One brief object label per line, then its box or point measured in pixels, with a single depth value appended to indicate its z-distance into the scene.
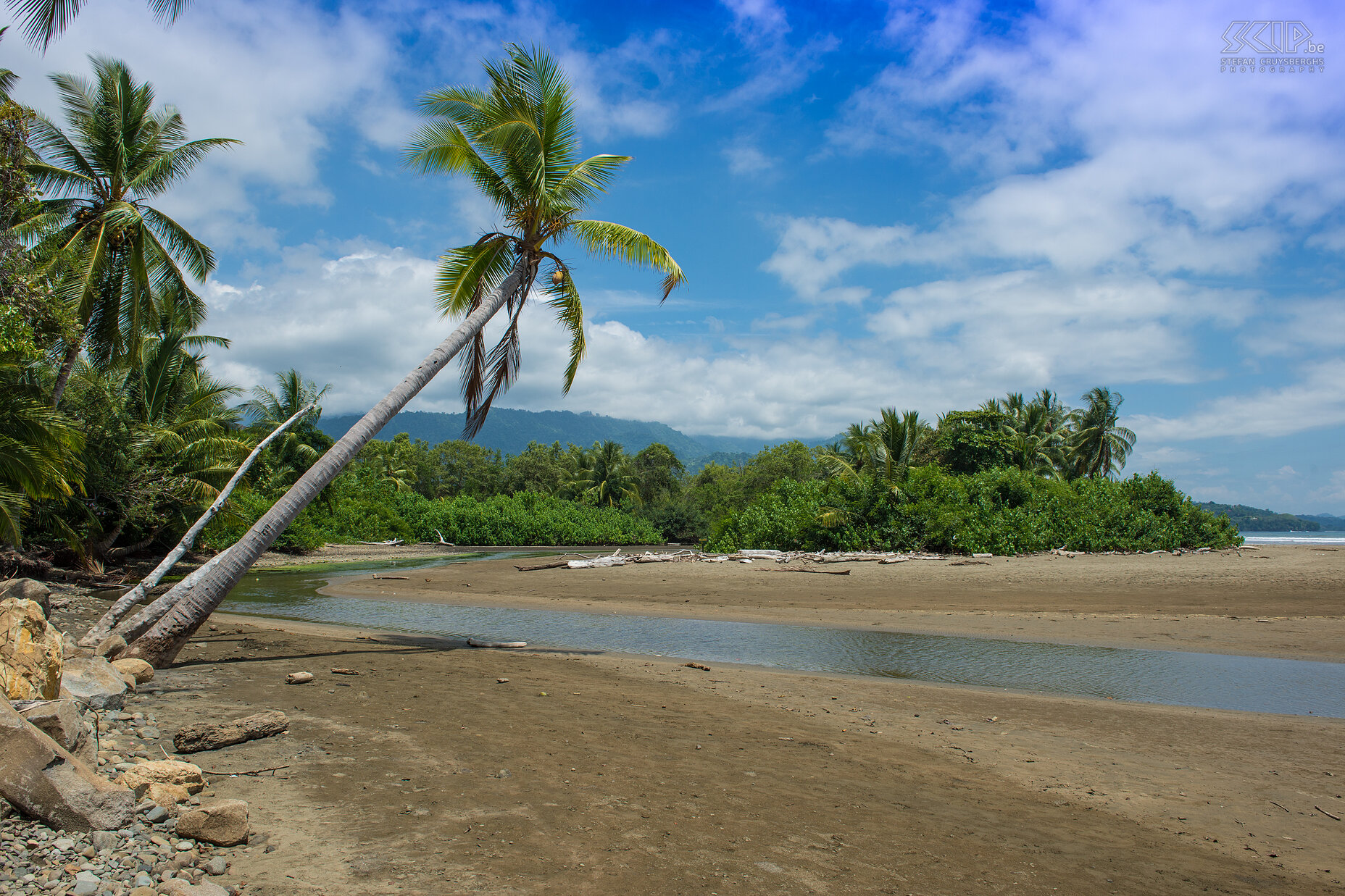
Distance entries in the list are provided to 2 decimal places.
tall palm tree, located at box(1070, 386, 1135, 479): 50.09
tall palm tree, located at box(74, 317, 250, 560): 22.75
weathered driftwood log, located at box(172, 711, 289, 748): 5.00
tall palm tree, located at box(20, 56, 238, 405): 15.18
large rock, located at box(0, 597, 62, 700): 4.37
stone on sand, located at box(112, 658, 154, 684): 7.00
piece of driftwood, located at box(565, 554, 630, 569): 26.39
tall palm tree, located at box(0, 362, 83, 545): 13.19
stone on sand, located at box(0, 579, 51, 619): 8.45
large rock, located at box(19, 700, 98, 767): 3.75
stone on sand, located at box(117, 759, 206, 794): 3.82
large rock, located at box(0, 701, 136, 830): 3.26
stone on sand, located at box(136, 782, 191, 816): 3.73
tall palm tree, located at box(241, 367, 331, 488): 36.62
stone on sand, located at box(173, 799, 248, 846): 3.54
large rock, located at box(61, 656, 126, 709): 5.66
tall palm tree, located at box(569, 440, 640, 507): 58.03
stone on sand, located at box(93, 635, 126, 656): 7.71
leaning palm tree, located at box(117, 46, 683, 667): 10.98
